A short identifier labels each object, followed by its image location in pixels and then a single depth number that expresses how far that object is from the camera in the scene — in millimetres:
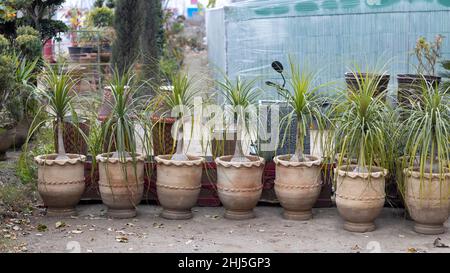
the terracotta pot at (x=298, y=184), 5441
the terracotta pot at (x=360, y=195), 5129
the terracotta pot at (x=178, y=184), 5516
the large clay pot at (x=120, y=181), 5531
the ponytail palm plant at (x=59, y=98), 5574
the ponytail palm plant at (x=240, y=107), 5500
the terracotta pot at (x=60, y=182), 5508
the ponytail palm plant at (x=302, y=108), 5391
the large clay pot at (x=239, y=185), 5477
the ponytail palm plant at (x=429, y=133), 4957
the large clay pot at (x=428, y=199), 5047
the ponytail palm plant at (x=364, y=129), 5098
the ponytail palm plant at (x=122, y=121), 5434
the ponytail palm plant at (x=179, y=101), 5594
